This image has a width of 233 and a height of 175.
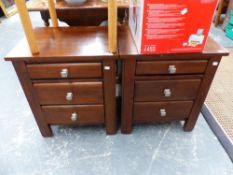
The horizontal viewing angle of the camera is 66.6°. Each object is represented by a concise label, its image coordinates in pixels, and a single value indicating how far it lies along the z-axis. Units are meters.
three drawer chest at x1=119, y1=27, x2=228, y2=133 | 0.92
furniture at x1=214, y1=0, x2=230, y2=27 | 2.88
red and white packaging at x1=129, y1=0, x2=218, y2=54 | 0.74
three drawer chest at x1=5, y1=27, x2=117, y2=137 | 0.89
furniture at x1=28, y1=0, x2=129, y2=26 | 1.34
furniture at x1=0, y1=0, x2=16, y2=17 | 3.34
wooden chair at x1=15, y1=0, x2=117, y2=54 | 0.76
